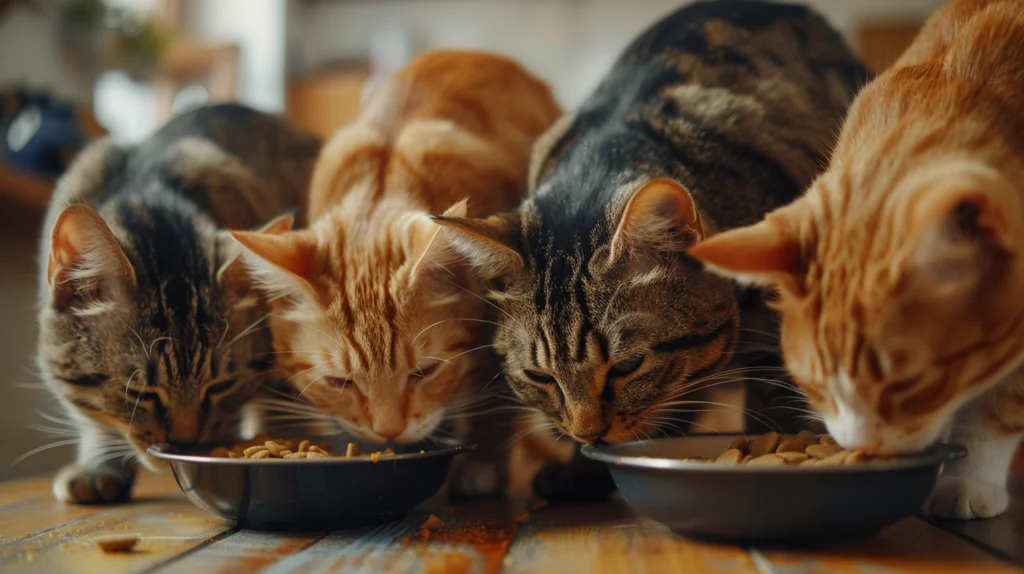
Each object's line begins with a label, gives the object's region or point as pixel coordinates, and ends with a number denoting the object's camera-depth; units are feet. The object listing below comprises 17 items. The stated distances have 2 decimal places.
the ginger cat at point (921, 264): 0.98
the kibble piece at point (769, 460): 1.12
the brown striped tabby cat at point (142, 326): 1.43
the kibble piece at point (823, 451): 1.14
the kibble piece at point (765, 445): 1.23
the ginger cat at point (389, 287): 1.40
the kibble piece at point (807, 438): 1.23
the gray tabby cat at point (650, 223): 1.26
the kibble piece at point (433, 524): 1.27
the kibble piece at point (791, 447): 1.20
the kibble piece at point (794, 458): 1.16
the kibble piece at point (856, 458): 1.07
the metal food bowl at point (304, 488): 1.21
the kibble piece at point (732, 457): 1.19
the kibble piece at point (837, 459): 1.08
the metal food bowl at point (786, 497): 1.03
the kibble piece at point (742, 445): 1.25
